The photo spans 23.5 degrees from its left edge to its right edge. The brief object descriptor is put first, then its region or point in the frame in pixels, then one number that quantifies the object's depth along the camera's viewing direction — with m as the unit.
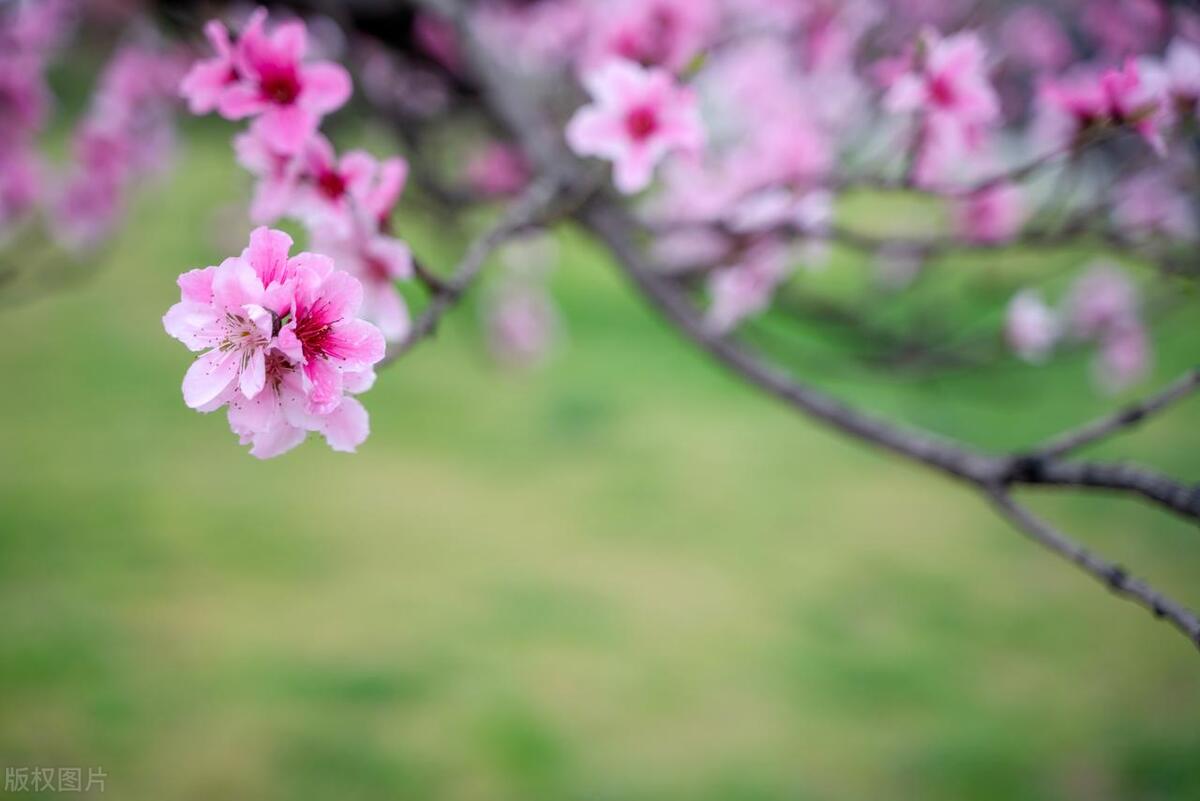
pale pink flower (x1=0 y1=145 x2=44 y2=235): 1.03
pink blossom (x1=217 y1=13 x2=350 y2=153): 0.72
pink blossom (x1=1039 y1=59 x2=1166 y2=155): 0.75
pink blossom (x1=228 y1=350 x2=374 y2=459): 0.66
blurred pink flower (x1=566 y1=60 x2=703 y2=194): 0.76
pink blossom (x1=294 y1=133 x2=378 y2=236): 0.72
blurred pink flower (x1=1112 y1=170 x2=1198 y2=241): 0.98
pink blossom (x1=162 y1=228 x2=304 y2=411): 0.65
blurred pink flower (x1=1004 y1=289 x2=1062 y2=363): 0.99
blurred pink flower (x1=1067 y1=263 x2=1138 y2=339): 1.34
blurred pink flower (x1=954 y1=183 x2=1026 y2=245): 1.15
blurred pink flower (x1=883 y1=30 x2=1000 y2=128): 0.77
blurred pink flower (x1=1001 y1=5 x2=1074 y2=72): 1.37
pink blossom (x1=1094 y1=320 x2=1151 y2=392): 1.28
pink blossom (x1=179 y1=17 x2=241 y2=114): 0.71
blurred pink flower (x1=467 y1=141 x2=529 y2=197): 1.42
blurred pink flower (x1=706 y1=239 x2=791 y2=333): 0.97
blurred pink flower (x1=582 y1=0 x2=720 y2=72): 0.85
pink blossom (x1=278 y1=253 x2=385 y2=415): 0.65
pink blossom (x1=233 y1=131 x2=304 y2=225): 0.72
